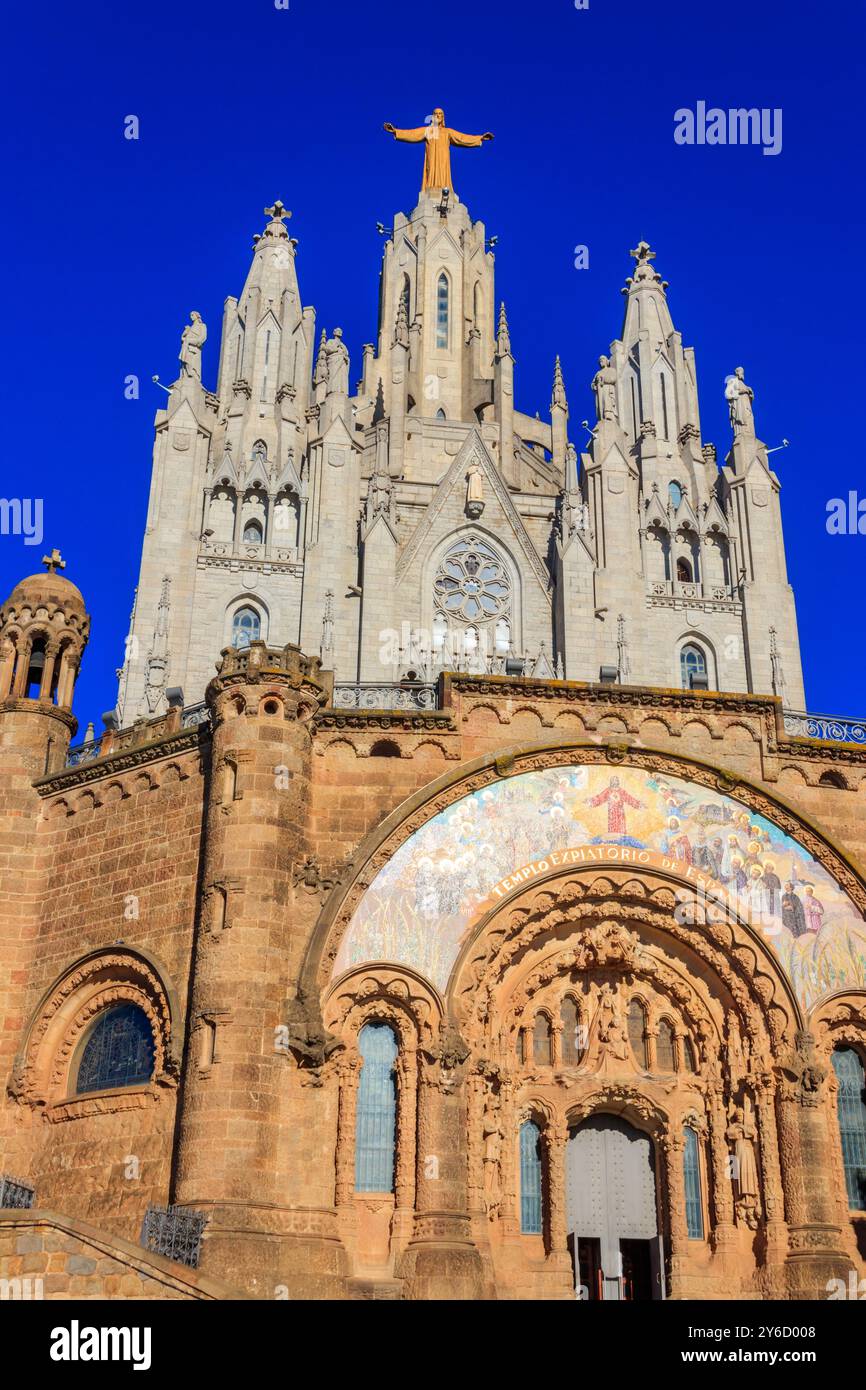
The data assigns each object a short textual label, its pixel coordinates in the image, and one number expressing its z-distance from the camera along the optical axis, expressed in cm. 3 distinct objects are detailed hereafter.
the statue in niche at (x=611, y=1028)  2558
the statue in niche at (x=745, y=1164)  2453
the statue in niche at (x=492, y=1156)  2408
